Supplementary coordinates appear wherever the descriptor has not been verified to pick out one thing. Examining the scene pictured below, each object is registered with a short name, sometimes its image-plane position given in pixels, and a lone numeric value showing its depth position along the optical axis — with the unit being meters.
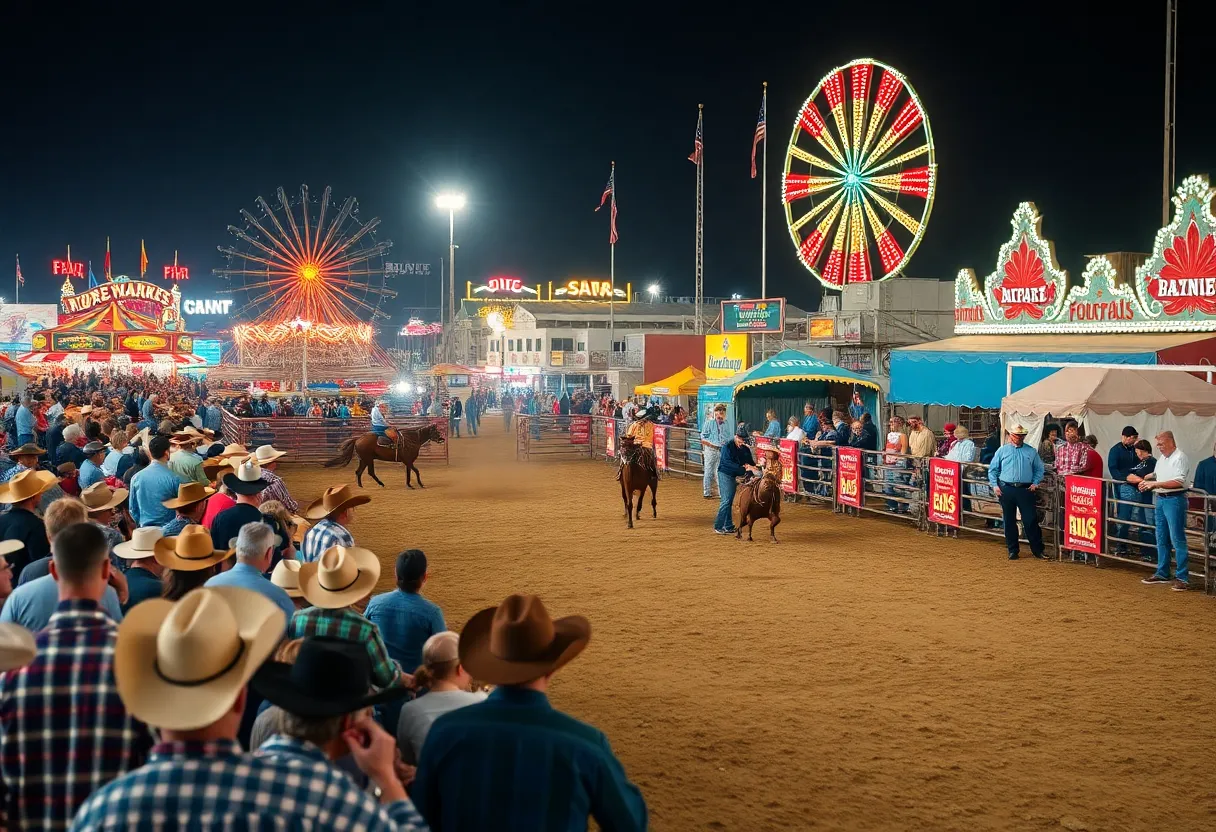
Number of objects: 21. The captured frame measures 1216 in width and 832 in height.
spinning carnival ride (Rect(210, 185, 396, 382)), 50.66
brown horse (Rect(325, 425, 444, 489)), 23.06
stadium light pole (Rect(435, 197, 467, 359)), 38.88
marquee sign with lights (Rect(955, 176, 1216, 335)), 19.02
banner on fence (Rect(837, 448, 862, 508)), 18.11
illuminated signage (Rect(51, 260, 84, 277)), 100.53
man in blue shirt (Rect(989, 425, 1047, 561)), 13.91
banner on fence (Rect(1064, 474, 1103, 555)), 13.39
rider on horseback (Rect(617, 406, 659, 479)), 17.12
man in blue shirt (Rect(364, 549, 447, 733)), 5.38
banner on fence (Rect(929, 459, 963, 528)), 15.84
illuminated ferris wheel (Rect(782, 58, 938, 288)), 27.53
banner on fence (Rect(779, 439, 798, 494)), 19.88
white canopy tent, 15.55
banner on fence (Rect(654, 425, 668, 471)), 24.80
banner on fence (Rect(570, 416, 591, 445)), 30.77
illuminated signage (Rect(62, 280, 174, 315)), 68.56
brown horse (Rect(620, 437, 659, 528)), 17.06
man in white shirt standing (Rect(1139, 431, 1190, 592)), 11.96
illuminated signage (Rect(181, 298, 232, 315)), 135.25
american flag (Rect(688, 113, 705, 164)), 38.35
